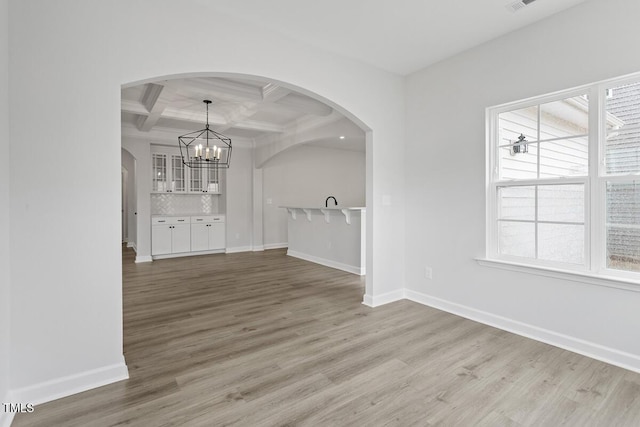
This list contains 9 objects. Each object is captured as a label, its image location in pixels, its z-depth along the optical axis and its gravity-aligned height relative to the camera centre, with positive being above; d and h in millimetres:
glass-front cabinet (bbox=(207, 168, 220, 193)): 8102 +764
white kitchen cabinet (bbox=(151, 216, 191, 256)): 6923 -531
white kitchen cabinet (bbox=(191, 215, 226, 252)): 7457 -517
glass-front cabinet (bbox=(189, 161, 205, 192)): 7938 +761
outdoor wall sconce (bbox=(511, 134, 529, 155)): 3017 +603
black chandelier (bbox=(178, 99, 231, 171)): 7273 +1551
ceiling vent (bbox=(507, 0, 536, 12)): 2529 +1633
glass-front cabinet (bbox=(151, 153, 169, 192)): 7477 +912
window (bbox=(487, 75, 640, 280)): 2422 +253
